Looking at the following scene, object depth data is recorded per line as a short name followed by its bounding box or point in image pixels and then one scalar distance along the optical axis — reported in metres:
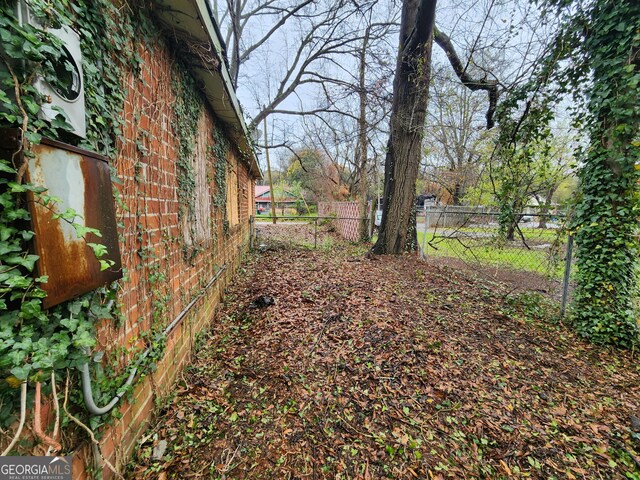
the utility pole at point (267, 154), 16.71
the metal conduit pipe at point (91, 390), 1.21
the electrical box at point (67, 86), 1.03
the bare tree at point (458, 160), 13.14
